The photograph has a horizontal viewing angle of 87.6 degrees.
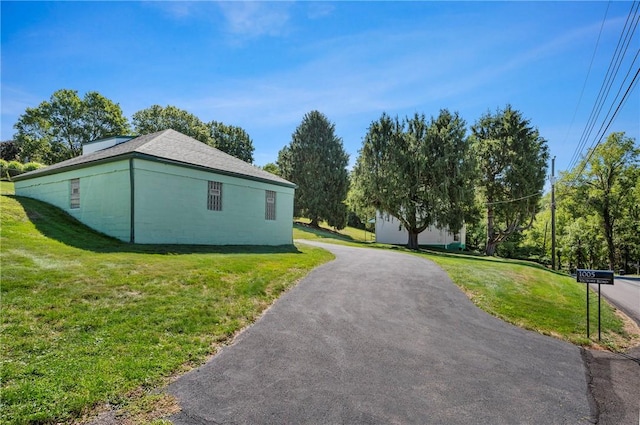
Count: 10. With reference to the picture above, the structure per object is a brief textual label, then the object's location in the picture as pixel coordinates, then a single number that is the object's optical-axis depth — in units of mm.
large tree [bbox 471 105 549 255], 30453
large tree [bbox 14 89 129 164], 41125
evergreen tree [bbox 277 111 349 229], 40000
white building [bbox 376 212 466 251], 36688
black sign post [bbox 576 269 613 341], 8062
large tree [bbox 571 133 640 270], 32188
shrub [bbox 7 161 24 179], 32250
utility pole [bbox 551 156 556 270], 25759
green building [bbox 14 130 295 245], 14086
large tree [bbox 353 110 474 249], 25297
